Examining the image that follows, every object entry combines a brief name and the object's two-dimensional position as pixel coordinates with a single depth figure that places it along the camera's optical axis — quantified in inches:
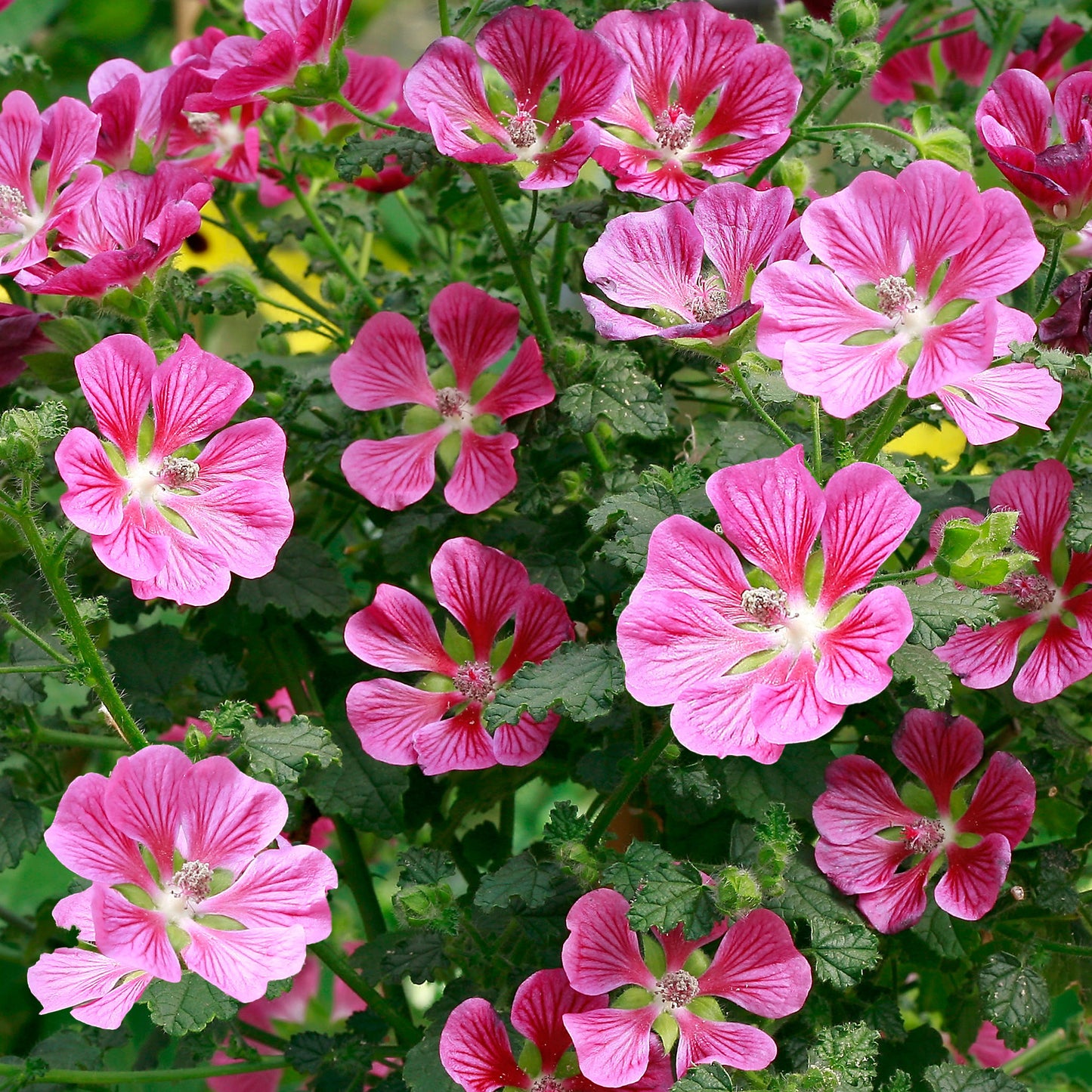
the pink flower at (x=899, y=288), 27.1
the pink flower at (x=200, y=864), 27.5
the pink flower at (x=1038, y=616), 28.4
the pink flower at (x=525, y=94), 28.6
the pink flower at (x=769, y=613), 27.0
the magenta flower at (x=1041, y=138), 28.1
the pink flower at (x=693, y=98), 29.0
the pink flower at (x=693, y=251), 28.3
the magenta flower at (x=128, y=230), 28.6
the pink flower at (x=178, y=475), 28.0
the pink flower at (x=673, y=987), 27.8
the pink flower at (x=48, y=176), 29.0
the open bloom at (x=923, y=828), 28.5
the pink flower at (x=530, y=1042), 28.1
